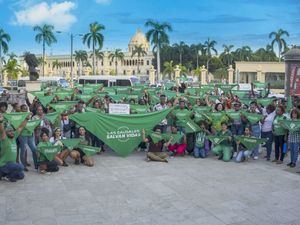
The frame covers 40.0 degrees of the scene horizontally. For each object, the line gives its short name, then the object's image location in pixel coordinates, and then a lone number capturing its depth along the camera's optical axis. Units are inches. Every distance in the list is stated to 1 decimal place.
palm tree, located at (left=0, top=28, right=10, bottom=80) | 2405.3
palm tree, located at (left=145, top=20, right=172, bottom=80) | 2289.6
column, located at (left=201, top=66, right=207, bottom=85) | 2230.8
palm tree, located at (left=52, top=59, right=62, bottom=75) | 4387.8
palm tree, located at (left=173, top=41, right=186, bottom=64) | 3629.2
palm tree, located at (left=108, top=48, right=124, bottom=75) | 3823.1
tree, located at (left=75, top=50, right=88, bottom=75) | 3747.5
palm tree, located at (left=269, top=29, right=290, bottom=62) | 2773.1
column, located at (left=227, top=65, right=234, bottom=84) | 2072.5
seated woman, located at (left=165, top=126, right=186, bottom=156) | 467.2
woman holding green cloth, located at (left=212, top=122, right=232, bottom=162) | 450.6
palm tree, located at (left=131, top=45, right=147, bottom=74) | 3549.5
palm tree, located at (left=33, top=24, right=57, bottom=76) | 2620.6
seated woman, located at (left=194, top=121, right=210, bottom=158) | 468.4
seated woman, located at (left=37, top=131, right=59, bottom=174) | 385.1
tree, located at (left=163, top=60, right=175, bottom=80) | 3157.0
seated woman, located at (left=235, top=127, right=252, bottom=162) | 446.0
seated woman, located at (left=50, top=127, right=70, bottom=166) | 403.5
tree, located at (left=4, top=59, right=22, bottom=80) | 2318.9
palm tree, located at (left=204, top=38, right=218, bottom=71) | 3287.4
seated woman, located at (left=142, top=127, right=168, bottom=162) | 442.6
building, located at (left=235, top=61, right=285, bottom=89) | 2042.3
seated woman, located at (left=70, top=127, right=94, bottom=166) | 419.5
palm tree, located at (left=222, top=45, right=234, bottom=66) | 3496.1
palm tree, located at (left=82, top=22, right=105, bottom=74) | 2413.9
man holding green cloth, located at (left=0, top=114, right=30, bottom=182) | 352.2
